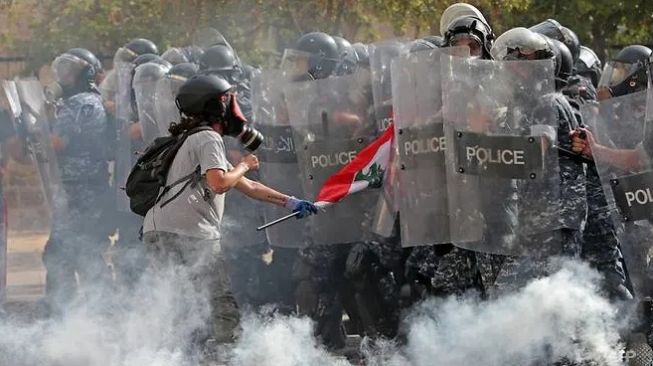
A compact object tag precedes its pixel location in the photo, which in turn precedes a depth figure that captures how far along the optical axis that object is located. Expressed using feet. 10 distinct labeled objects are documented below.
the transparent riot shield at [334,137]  48.73
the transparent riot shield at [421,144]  43.03
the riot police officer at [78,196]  61.23
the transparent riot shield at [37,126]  60.04
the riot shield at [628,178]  38.68
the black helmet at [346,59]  52.95
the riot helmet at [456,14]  47.67
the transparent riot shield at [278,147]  50.96
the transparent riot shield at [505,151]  40.36
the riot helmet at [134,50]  70.31
